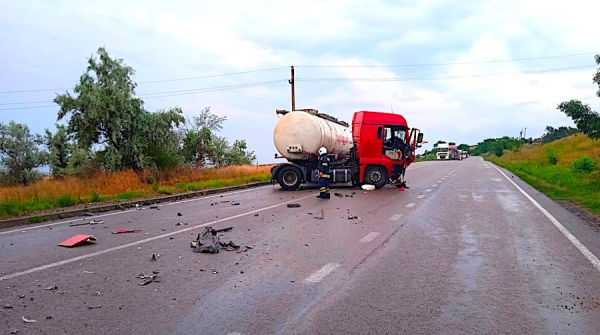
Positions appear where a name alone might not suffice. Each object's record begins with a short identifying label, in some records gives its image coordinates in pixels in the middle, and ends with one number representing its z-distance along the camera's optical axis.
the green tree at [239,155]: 40.78
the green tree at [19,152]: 37.47
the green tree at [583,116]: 18.16
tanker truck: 20.16
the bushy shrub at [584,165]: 27.80
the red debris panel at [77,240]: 8.11
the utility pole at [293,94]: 36.69
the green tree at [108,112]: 26.62
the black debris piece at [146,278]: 5.74
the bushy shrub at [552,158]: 42.22
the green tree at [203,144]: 34.81
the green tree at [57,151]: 38.44
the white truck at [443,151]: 87.44
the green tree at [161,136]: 28.38
